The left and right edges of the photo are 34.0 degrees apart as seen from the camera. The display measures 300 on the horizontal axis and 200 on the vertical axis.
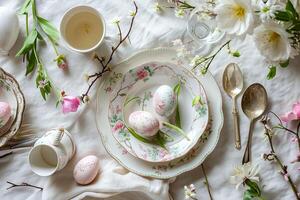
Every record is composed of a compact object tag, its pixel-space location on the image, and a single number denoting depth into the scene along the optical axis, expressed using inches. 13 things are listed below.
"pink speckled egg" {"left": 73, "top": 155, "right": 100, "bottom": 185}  39.3
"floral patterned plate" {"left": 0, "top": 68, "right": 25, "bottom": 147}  41.1
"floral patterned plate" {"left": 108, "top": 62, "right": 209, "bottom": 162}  39.9
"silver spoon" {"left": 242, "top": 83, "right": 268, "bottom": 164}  39.5
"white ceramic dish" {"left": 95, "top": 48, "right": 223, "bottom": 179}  39.4
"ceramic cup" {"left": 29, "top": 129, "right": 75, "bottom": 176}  38.9
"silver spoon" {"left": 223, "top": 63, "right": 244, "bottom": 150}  40.1
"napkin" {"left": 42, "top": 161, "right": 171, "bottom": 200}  39.3
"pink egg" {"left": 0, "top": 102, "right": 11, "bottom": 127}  39.9
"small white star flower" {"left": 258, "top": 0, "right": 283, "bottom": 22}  29.9
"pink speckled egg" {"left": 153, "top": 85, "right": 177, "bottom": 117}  38.9
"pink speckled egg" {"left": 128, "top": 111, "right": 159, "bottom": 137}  38.9
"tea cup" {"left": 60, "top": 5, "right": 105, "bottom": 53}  40.3
